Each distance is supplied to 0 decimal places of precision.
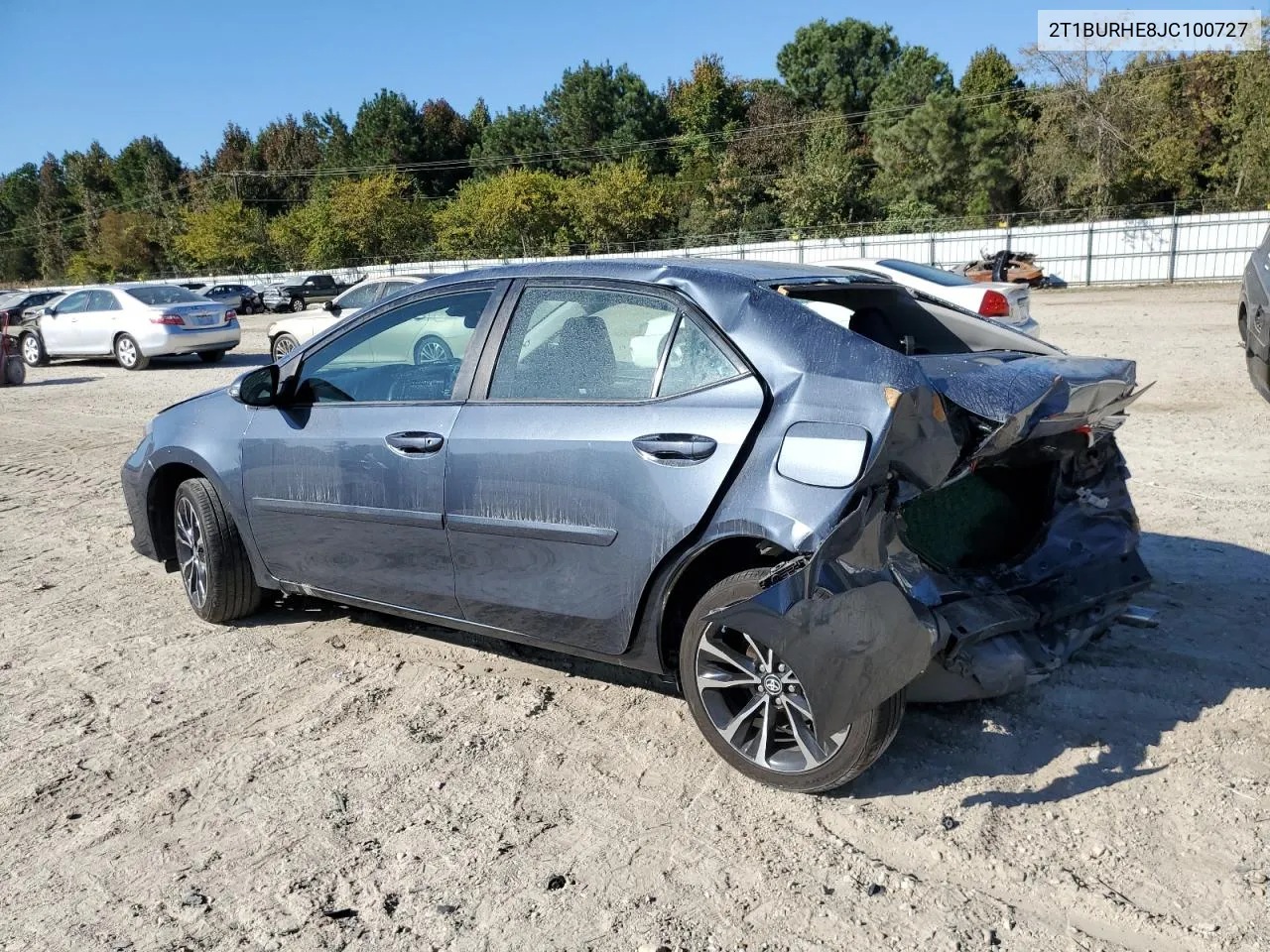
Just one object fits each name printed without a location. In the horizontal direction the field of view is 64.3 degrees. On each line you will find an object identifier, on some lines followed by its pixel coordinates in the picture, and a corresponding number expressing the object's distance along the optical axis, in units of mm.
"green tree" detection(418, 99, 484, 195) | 82562
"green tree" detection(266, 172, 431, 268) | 61625
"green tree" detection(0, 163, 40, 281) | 100375
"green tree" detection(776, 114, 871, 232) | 52469
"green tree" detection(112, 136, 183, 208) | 90188
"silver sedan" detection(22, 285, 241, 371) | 18109
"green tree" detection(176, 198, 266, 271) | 67312
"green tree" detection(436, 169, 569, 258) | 57469
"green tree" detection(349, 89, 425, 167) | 80875
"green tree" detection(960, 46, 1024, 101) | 59438
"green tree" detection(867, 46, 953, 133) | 60375
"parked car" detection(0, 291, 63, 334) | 26062
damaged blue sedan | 2986
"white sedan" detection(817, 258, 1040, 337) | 10414
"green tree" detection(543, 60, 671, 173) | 71381
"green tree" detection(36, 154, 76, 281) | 95500
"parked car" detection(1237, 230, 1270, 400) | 8008
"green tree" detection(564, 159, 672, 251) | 56125
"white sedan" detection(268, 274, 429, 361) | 16016
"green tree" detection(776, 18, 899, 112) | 68625
